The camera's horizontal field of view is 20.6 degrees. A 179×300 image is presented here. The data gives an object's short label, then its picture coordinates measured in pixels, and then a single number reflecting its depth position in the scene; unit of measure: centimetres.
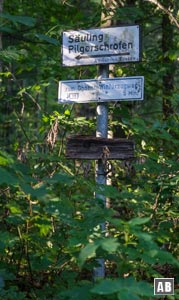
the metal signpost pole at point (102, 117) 501
